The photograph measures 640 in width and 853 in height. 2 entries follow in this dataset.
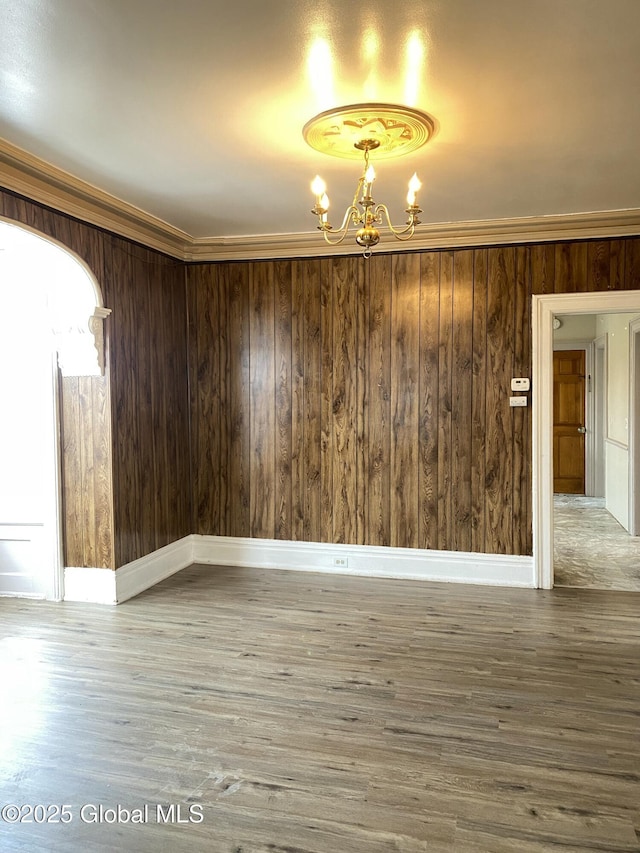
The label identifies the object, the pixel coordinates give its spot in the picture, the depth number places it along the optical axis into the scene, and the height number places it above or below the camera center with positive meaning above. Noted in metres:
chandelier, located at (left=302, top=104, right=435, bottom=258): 2.71 +1.28
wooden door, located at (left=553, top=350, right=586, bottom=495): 9.07 -0.24
